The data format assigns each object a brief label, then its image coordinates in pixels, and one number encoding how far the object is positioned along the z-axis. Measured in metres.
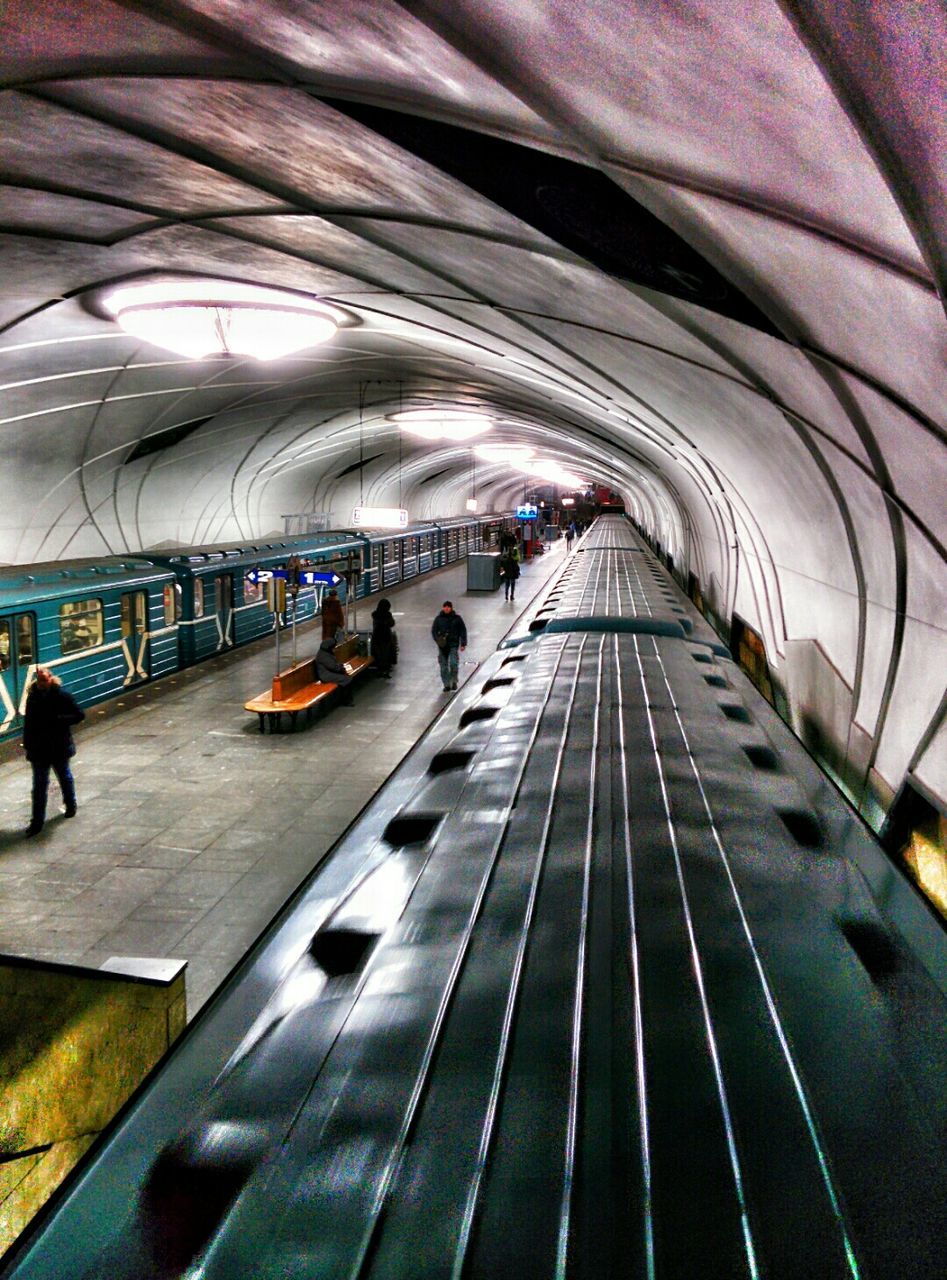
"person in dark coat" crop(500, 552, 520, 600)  26.77
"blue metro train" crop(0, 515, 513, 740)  11.21
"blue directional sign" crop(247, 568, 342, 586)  13.28
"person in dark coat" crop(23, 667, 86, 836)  8.06
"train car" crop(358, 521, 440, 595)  27.08
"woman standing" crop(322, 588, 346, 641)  14.00
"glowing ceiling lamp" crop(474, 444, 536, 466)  37.19
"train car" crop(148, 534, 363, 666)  16.06
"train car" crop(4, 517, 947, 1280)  1.43
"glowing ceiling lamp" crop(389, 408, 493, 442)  24.44
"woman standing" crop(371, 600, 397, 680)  15.30
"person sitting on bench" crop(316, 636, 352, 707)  13.43
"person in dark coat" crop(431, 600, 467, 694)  14.10
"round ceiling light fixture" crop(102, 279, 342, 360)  10.21
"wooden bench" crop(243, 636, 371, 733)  11.90
